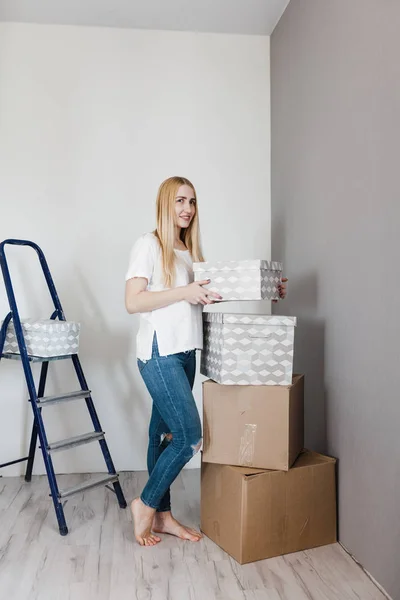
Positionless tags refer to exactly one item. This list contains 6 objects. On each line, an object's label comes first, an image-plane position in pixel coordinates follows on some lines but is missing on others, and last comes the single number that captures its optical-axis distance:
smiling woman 2.20
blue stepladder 2.52
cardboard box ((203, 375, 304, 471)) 2.19
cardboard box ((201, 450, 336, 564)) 2.11
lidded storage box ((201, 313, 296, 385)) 2.19
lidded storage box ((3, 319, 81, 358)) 2.66
